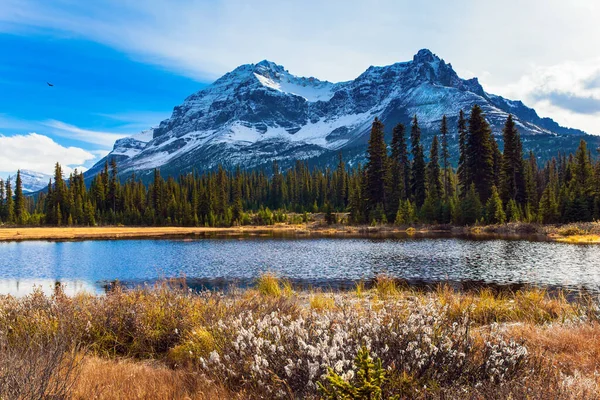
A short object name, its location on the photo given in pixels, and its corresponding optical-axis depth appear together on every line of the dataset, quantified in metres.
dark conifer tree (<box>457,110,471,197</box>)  64.88
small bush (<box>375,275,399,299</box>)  13.93
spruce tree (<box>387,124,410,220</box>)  68.00
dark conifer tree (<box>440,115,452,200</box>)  70.10
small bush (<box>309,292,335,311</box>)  10.93
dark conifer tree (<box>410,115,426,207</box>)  70.00
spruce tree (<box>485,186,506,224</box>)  53.09
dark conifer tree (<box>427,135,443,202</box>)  62.61
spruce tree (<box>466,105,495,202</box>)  63.84
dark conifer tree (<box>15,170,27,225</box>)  107.31
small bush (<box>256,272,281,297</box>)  14.27
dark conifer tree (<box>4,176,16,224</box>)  104.96
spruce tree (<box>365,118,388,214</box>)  72.56
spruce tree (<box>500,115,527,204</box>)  61.56
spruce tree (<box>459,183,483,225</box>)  55.66
